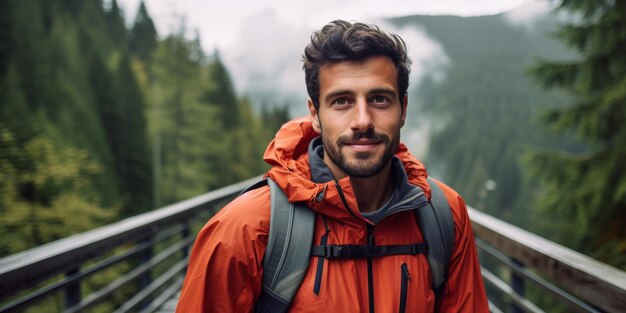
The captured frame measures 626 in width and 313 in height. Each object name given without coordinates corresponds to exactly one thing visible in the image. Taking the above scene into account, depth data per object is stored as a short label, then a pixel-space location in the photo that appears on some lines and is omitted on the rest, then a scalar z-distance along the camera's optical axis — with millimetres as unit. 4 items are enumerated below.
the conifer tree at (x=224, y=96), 37375
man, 1575
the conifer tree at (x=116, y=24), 49500
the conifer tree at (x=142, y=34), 52500
